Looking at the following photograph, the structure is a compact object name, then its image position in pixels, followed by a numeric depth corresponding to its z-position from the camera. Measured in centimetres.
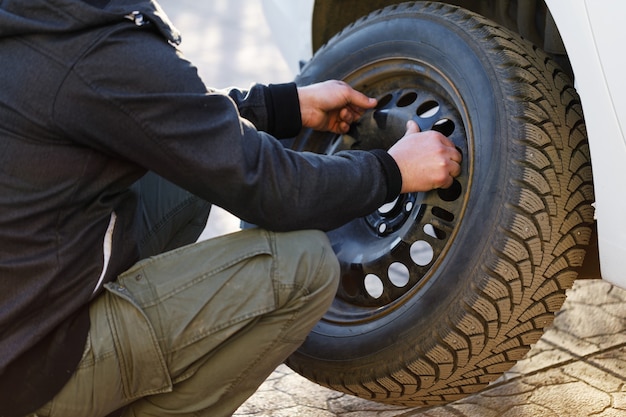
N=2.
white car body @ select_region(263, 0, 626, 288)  220
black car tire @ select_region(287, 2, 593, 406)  231
